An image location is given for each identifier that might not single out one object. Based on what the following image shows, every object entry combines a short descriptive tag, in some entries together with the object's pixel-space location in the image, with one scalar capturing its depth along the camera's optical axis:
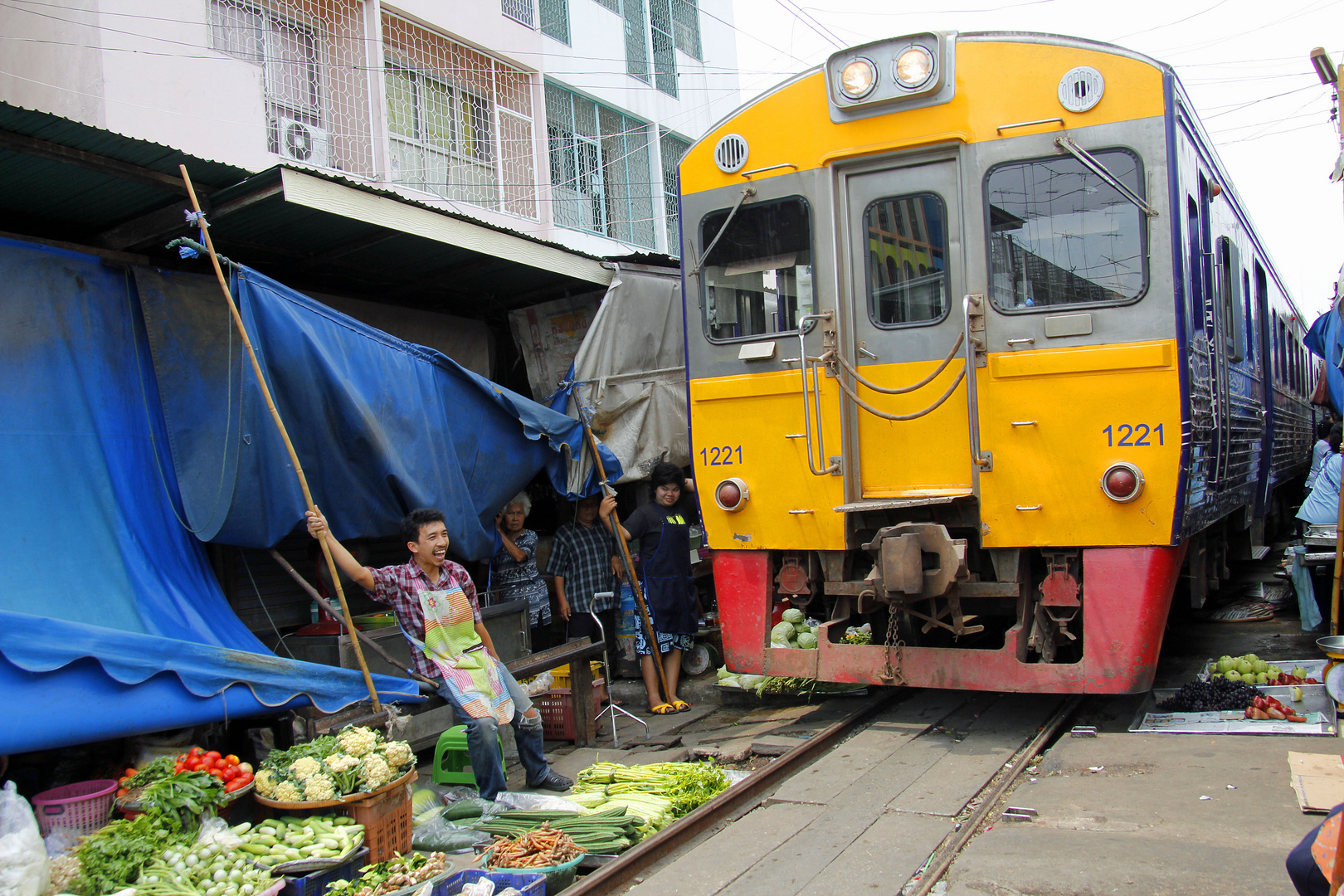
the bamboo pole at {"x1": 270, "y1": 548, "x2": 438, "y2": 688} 4.98
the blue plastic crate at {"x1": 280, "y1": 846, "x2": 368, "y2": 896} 3.68
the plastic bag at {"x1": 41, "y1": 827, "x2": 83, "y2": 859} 3.74
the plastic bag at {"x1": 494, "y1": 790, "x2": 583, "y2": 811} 4.60
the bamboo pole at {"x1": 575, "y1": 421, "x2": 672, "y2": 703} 7.12
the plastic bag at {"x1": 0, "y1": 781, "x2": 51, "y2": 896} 3.30
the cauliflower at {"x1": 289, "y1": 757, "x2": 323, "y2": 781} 4.04
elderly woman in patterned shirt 7.25
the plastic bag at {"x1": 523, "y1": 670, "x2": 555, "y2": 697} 6.67
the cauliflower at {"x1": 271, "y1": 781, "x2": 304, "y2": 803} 4.00
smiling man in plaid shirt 4.87
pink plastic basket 3.87
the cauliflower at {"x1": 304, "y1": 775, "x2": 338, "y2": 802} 3.97
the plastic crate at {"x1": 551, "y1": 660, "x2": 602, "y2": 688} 6.91
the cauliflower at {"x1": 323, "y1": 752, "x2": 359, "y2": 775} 4.02
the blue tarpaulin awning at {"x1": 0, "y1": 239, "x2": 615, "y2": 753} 3.97
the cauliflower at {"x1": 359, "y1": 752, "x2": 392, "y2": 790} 4.04
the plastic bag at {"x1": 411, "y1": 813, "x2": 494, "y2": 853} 4.30
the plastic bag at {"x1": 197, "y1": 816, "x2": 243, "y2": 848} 3.76
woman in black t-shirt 7.18
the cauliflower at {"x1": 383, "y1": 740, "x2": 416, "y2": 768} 4.27
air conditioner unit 10.19
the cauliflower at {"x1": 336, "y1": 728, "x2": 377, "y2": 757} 4.17
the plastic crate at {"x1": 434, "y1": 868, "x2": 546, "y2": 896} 3.61
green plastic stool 5.41
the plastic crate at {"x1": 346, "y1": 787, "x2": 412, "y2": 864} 4.03
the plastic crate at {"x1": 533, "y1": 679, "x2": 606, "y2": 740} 6.37
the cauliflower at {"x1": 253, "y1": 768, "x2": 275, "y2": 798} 4.06
